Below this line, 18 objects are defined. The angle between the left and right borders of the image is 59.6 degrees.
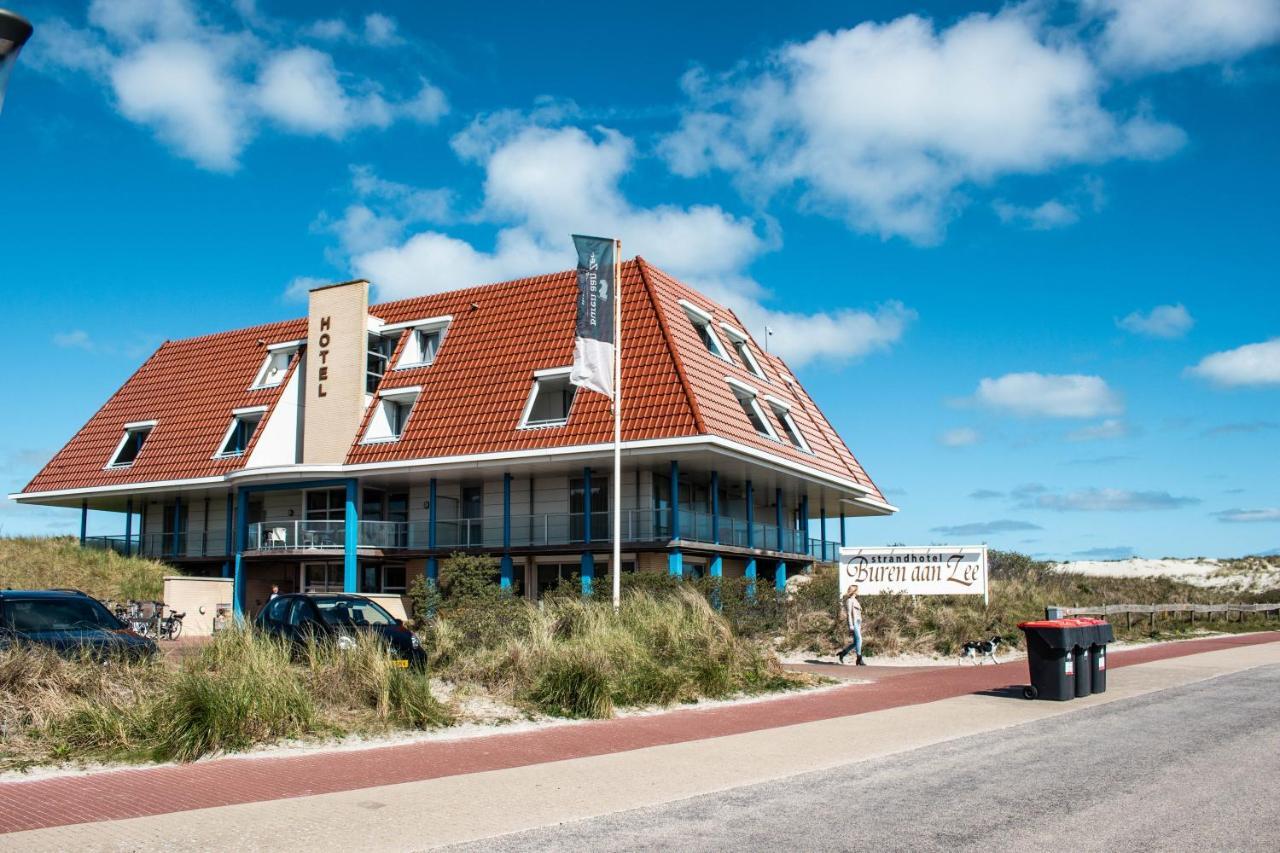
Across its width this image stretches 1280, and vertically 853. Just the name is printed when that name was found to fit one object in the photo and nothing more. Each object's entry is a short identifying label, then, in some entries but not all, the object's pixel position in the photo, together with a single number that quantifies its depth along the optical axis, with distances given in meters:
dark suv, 13.55
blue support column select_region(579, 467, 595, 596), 32.88
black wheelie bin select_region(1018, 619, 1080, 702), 16.31
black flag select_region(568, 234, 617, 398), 24.95
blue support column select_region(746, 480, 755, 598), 35.47
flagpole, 23.47
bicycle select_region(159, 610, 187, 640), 29.09
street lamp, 5.45
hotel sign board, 27.70
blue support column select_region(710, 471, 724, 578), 33.16
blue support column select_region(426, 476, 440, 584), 35.25
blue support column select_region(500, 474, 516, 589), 33.91
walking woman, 22.81
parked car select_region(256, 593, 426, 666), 17.12
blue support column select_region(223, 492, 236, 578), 39.62
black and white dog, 23.89
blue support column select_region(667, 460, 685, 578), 31.47
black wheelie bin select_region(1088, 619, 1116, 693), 17.11
